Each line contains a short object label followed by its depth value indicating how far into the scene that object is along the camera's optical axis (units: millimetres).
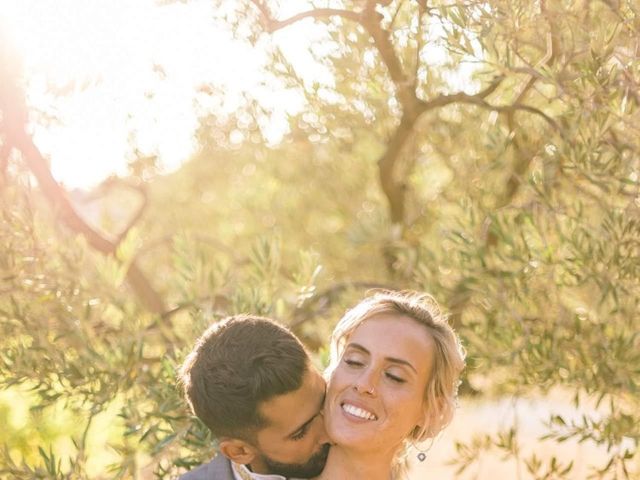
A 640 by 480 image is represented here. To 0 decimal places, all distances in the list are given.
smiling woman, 3654
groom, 3459
